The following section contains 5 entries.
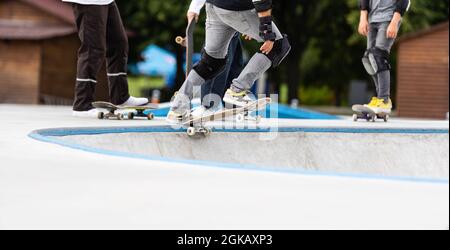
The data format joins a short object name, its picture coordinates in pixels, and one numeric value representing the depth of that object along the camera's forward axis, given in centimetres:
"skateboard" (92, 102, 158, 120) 1857
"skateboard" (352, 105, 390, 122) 2002
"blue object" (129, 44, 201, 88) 8166
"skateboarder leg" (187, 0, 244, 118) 1757
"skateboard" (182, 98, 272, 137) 1447
